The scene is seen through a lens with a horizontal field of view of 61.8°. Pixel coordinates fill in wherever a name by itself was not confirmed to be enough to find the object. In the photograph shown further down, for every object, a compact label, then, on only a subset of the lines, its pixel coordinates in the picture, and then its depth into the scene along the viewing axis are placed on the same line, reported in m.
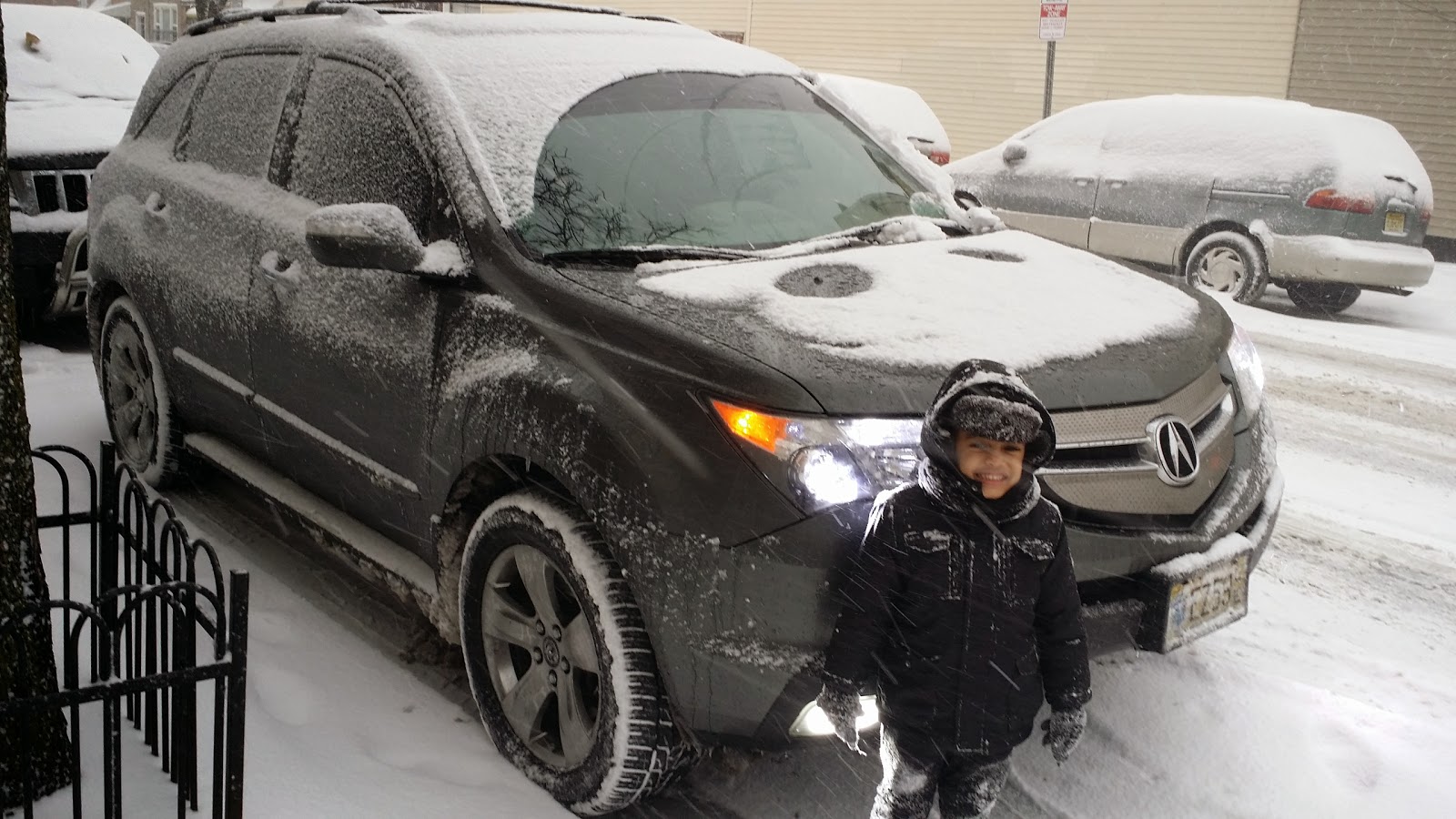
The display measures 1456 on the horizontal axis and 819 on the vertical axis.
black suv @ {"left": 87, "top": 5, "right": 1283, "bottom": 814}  2.54
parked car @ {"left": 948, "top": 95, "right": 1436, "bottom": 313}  9.65
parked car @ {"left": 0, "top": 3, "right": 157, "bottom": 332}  6.77
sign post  13.31
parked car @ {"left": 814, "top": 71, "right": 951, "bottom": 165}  13.23
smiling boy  2.31
